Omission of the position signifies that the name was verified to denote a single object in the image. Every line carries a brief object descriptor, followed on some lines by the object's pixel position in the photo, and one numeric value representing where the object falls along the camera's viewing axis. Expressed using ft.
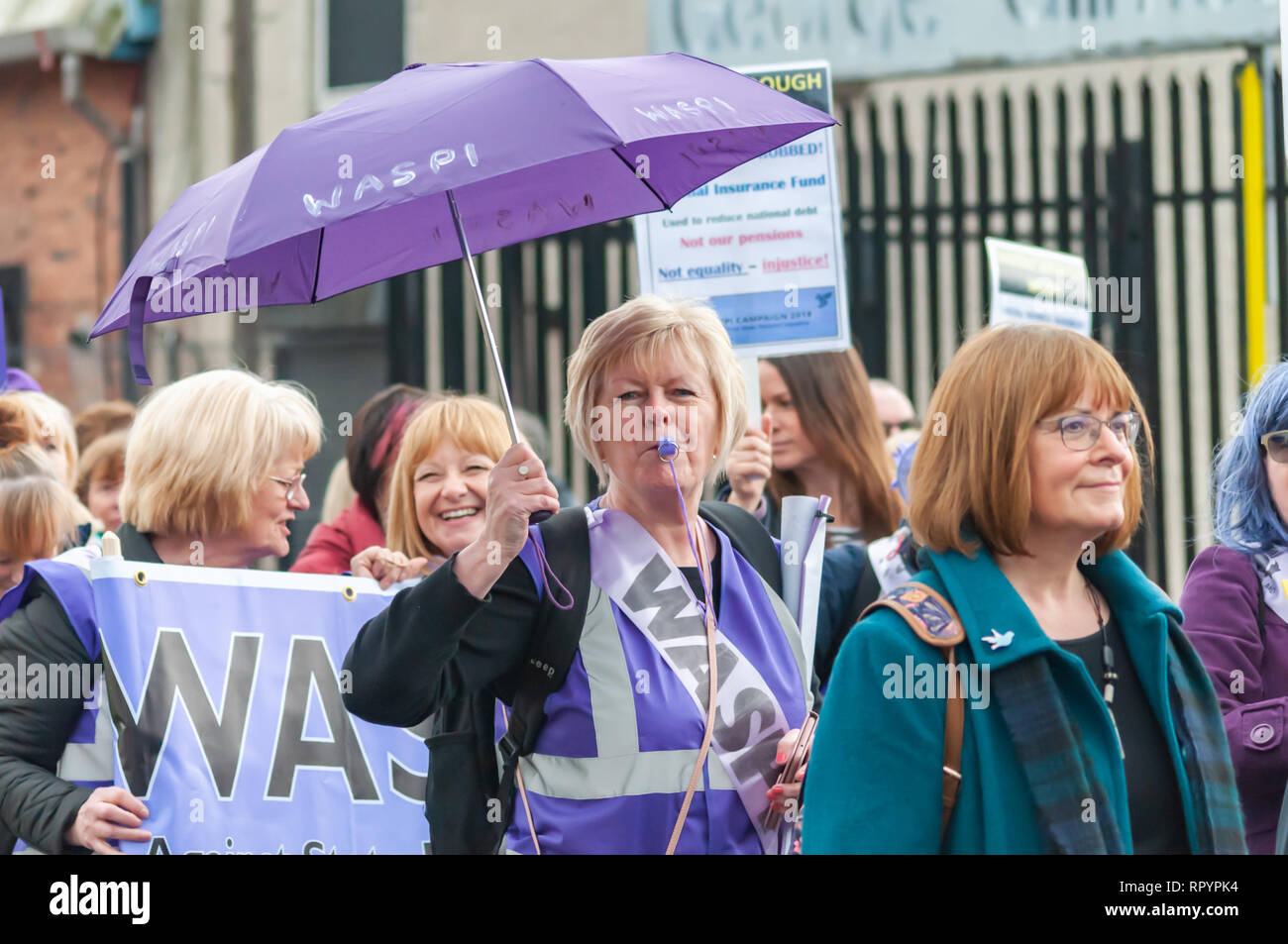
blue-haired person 11.84
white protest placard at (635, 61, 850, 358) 17.39
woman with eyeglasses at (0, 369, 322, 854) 11.91
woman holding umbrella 9.97
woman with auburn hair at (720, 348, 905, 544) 17.03
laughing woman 14.64
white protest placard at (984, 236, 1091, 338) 19.51
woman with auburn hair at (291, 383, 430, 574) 16.72
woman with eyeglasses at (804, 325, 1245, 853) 8.73
